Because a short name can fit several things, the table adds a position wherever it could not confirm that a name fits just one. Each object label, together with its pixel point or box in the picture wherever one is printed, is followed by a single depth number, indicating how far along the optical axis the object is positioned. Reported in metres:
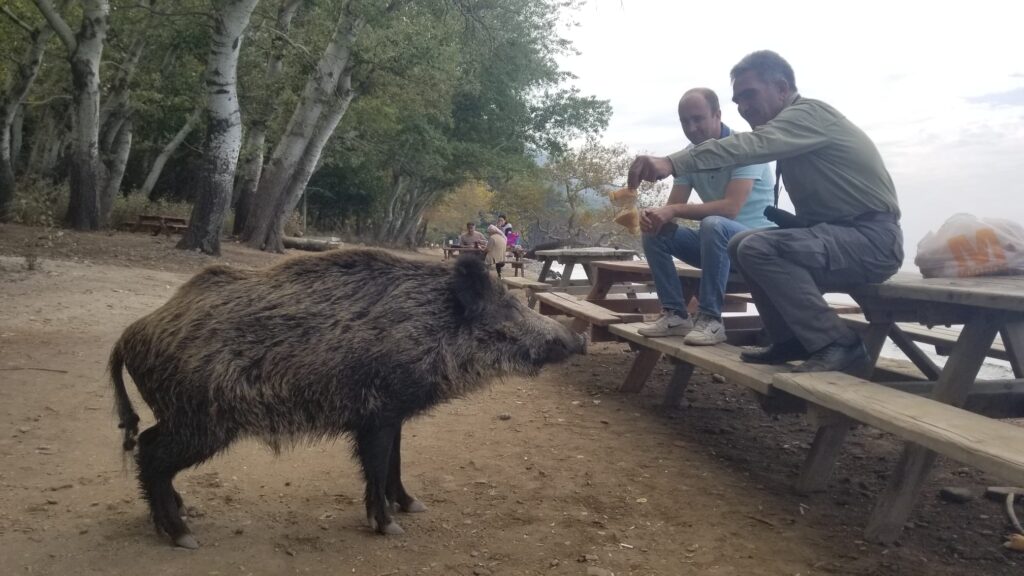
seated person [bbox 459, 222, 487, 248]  17.16
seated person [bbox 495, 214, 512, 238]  20.97
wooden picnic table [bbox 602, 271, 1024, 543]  2.41
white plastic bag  3.59
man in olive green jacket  3.46
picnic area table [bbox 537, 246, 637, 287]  9.20
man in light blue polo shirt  4.34
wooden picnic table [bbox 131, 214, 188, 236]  16.97
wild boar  2.85
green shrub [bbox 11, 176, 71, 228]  14.17
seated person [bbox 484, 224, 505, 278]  15.12
